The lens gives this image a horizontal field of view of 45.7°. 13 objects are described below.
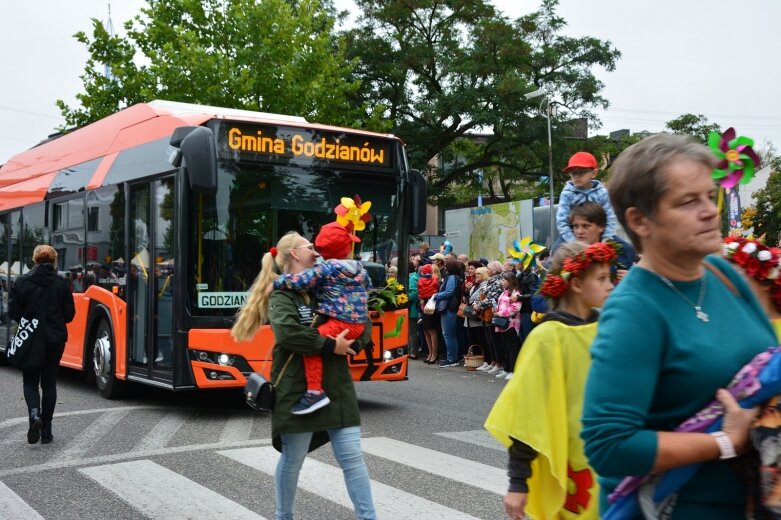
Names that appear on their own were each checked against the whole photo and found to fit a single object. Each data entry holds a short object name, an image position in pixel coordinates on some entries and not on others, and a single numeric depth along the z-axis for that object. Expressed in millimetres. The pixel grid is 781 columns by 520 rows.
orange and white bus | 9391
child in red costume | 4912
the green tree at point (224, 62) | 26062
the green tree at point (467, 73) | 32375
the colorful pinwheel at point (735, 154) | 3031
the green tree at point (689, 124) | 51281
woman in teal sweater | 1875
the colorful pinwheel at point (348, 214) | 6383
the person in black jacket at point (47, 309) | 8469
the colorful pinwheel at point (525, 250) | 6555
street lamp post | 29297
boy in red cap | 5617
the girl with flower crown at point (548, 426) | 2990
